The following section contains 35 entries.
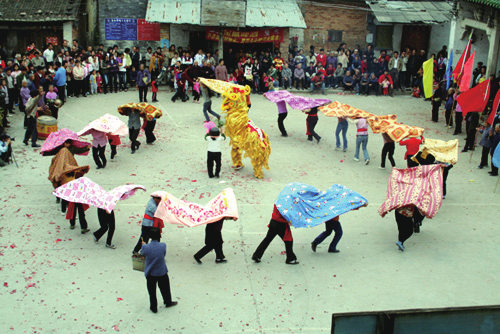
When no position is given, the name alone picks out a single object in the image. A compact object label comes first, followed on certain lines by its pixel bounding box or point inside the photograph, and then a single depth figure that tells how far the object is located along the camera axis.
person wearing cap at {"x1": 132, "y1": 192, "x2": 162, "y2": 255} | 8.75
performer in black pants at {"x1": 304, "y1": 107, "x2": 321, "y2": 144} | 15.51
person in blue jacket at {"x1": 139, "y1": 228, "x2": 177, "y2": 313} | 7.33
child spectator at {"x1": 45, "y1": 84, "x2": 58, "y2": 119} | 15.55
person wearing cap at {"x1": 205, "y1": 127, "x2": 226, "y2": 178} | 12.11
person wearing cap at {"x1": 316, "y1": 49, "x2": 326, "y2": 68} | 23.45
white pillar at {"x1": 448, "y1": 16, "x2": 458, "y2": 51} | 21.22
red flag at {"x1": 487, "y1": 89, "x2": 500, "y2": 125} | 14.11
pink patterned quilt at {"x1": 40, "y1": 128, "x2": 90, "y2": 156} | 10.97
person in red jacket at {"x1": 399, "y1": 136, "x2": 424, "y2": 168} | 12.30
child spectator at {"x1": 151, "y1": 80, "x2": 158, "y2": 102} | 19.53
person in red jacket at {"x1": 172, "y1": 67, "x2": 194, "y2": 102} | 19.47
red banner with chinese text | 23.52
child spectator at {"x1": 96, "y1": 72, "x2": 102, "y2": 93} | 20.47
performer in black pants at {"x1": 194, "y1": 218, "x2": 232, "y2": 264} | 8.73
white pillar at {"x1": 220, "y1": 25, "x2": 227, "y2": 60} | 23.28
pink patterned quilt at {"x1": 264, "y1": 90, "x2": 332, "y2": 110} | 15.23
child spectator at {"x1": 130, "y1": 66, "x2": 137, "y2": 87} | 20.99
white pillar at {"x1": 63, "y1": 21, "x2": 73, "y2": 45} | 22.41
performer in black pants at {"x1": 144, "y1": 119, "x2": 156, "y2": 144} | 14.76
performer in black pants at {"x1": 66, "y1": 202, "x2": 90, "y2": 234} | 9.78
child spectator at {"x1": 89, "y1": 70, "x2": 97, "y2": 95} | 20.16
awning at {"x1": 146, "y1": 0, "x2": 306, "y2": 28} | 22.36
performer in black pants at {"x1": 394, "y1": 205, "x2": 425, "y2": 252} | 9.41
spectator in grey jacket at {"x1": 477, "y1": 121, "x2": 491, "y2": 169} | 13.88
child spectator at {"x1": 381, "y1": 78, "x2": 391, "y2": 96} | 22.29
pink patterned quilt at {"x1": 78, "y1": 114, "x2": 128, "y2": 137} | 12.59
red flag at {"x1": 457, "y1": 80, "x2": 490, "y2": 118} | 14.82
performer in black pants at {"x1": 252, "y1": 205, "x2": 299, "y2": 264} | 8.79
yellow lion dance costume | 12.61
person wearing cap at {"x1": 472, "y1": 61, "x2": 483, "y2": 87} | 19.39
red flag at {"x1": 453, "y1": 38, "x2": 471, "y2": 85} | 16.73
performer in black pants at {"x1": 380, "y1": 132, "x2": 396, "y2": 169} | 13.41
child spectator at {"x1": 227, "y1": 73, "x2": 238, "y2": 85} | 21.62
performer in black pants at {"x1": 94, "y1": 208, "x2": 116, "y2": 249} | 9.31
